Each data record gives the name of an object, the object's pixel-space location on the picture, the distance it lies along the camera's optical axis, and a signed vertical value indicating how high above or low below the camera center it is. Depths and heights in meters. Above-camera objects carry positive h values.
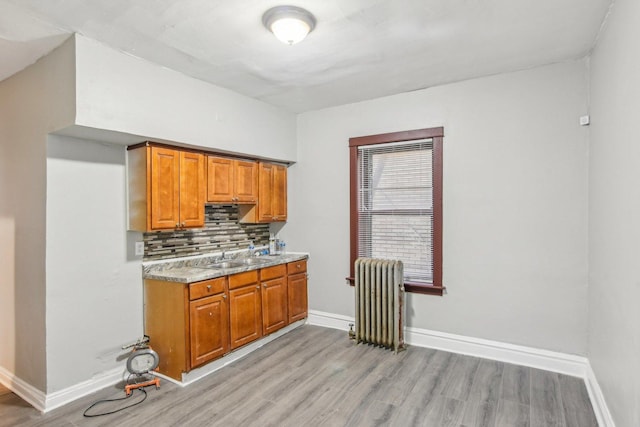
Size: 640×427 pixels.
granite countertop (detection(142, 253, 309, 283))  3.04 -0.53
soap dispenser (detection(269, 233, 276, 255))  4.62 -0.43
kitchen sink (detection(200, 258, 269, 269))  3.72 -0.54
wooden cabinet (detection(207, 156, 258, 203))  3.56 +0.36
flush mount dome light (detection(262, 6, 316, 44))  2.18 +1.22
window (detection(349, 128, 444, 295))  3.65 +0.12
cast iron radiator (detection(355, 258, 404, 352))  3.54 -0.91
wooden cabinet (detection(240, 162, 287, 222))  4.16 +0.21
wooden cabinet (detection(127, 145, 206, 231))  3.00 +0.23
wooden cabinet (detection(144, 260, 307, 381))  2.96 -0.95
